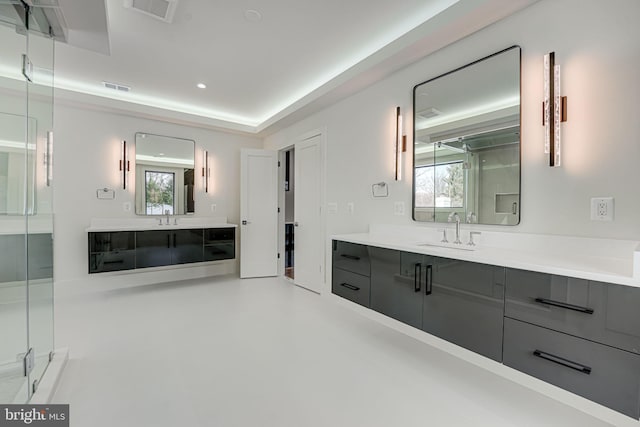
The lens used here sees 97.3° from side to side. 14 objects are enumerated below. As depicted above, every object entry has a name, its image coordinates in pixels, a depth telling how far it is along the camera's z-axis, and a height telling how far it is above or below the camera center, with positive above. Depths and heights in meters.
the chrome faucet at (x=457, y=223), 2.21 -0.09
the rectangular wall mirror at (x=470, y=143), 1.98 +0.55
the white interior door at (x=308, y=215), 3.92 -0.06
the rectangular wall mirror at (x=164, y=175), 4.25 +0.54
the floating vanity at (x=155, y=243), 3.52 -0.47
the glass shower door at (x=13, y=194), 1.83 +0.10
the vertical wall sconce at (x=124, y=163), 4.12 +0.67
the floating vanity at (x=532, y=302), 1.18 -0.48
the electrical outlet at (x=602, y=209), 1.58 +0.02
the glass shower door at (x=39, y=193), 1.95 +0.11
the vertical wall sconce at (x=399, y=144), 2.72 +0.65
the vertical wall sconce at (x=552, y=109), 1.74 +0.65
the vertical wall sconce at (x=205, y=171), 4.80 +0.66
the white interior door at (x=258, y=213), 4.67 -0.05
